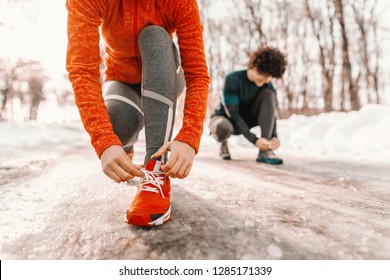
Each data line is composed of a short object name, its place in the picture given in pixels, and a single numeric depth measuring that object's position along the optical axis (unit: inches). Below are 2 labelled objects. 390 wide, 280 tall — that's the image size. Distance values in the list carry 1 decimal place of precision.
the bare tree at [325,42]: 428.5
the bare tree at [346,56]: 331.6
